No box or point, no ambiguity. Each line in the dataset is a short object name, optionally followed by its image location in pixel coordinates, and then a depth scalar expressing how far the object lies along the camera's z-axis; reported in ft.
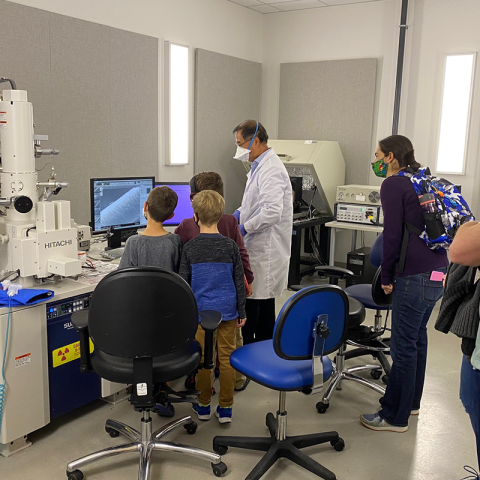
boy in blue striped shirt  7.37
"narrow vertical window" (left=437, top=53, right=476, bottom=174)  15.14
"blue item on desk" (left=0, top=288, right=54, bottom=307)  6.89
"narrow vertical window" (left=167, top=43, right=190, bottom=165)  14.93
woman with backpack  7.33
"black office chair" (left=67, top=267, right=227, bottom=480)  5.83
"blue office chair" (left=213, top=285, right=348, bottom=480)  6.23
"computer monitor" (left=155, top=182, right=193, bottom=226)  10.86
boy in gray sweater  7.46
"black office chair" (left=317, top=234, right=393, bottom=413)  9.04
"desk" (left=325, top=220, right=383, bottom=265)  14.74
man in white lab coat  9.31
